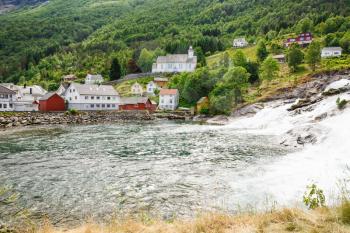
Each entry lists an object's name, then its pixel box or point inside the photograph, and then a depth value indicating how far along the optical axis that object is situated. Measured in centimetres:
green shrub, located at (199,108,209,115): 8569
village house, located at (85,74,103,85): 13925
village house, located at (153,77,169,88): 12981
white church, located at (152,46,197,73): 14850
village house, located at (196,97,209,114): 8914
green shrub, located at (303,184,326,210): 1112
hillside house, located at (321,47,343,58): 11625
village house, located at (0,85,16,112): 8122
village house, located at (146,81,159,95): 12194
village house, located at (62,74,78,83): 15062
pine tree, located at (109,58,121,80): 13988
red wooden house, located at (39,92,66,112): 8569
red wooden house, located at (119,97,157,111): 9756
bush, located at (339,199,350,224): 925
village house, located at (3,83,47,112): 8701
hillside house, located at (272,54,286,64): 12712
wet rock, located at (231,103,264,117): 6931
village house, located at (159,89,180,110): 10256
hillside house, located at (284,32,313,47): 15088
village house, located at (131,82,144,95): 12069
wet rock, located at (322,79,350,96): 5445
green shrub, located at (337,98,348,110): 4338
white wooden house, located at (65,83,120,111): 9062
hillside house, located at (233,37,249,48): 18234
